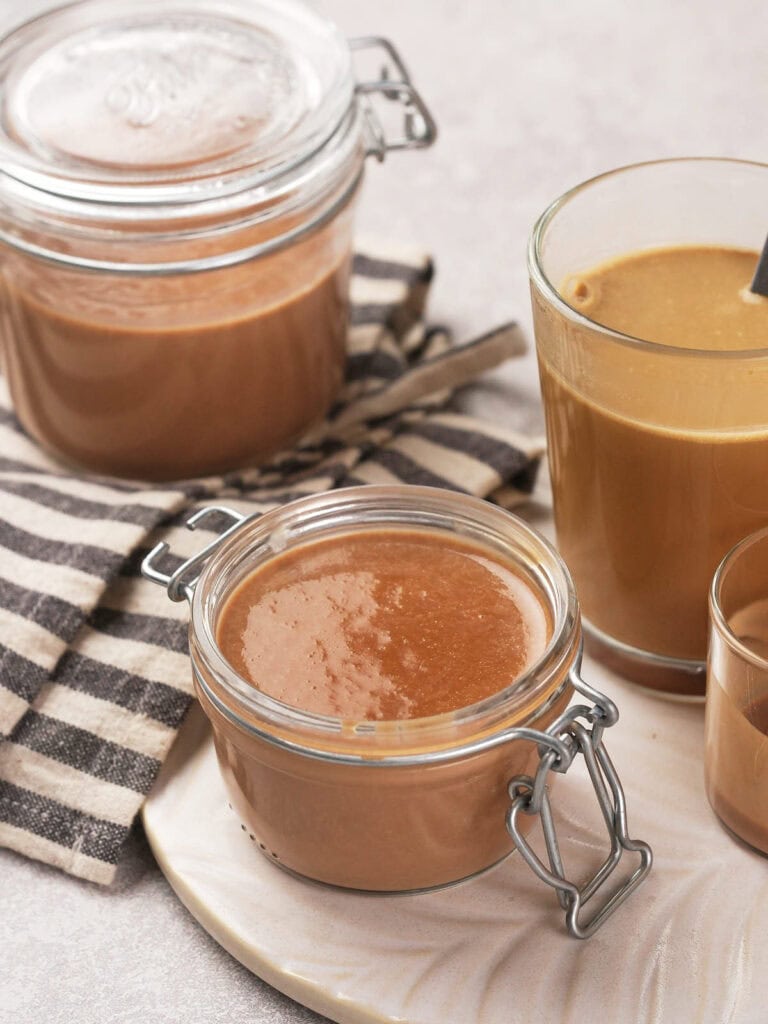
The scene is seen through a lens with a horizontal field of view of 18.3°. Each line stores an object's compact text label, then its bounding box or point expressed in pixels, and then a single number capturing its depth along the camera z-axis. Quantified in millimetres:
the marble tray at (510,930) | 516
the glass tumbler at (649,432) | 545
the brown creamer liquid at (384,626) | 526
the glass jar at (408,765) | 509
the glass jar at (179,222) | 617
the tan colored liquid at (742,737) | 527
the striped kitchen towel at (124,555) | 568
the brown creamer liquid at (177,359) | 634
